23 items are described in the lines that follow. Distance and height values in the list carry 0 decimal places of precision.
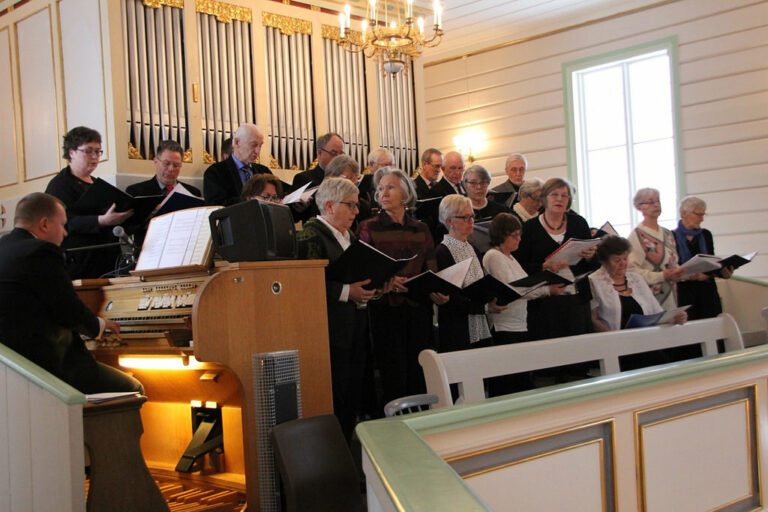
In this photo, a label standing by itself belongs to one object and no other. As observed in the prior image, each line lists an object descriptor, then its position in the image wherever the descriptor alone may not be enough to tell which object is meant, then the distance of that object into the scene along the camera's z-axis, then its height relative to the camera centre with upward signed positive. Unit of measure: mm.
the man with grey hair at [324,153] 5184 +644
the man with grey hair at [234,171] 5031 +547
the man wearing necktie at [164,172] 4766 +529
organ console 2998 -321
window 8602 +1182
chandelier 6418 +1697
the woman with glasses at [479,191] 5055 +340
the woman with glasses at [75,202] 4402 +336
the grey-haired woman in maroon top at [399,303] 3873 -262
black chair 2684 -725
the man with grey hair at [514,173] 6383 +558
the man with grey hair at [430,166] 6279 +634
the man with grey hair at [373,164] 5172 +580
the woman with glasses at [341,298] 3482 -205
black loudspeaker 3105 +95
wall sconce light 10016 +1276
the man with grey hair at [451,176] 5629 +499
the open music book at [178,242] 3355 +79
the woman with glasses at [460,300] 4102 -272
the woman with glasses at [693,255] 5629 -178
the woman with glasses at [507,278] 4250 -185
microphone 3995 +88
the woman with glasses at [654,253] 5191 -113
